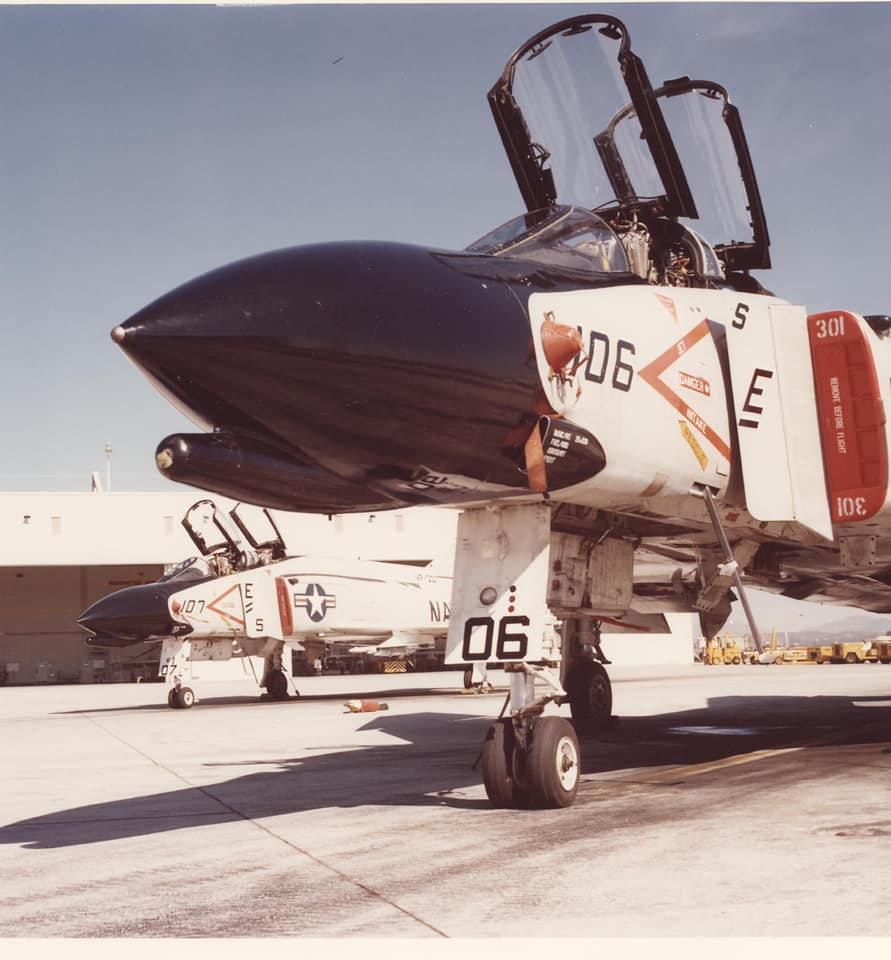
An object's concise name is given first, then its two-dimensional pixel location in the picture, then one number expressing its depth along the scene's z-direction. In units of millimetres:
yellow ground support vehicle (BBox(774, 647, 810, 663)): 43594
